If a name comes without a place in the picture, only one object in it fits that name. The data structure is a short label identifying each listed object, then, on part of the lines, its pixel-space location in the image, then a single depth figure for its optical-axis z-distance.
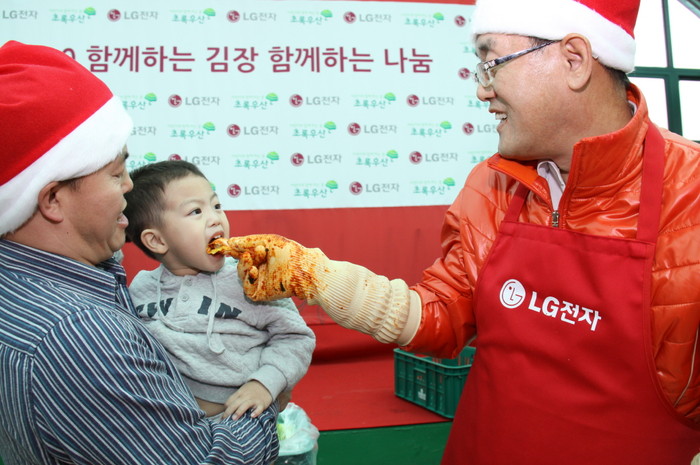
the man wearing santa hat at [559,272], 1.08
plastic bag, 1.72
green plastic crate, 2.64
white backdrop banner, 3.29
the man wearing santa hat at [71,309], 0.87
